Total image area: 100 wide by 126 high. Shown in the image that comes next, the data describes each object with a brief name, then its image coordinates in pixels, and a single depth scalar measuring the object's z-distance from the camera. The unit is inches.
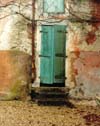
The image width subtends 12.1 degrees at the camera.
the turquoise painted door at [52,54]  569.3
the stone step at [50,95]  553.3
